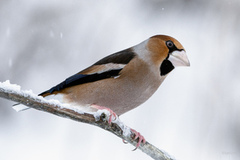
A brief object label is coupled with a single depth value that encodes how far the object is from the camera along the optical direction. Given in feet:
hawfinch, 19.84
